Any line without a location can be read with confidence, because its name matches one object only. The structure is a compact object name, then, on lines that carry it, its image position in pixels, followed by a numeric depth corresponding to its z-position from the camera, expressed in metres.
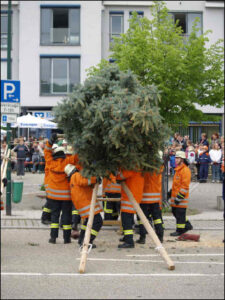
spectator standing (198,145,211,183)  19.68
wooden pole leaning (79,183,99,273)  6.78
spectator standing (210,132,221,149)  19.44
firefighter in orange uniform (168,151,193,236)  9.37
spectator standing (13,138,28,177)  21.26
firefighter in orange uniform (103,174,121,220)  9.67
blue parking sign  11.16
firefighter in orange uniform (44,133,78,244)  8.64
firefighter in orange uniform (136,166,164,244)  8.60
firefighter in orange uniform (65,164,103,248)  7.87
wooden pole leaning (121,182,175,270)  7.03
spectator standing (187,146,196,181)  19.64
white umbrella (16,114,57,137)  21.08
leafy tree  12.44
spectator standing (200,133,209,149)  19.41
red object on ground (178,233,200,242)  8.92
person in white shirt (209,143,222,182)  19.44
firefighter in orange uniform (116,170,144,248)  7.67
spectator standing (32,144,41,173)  23.08
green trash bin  11.53
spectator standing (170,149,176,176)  13.03
